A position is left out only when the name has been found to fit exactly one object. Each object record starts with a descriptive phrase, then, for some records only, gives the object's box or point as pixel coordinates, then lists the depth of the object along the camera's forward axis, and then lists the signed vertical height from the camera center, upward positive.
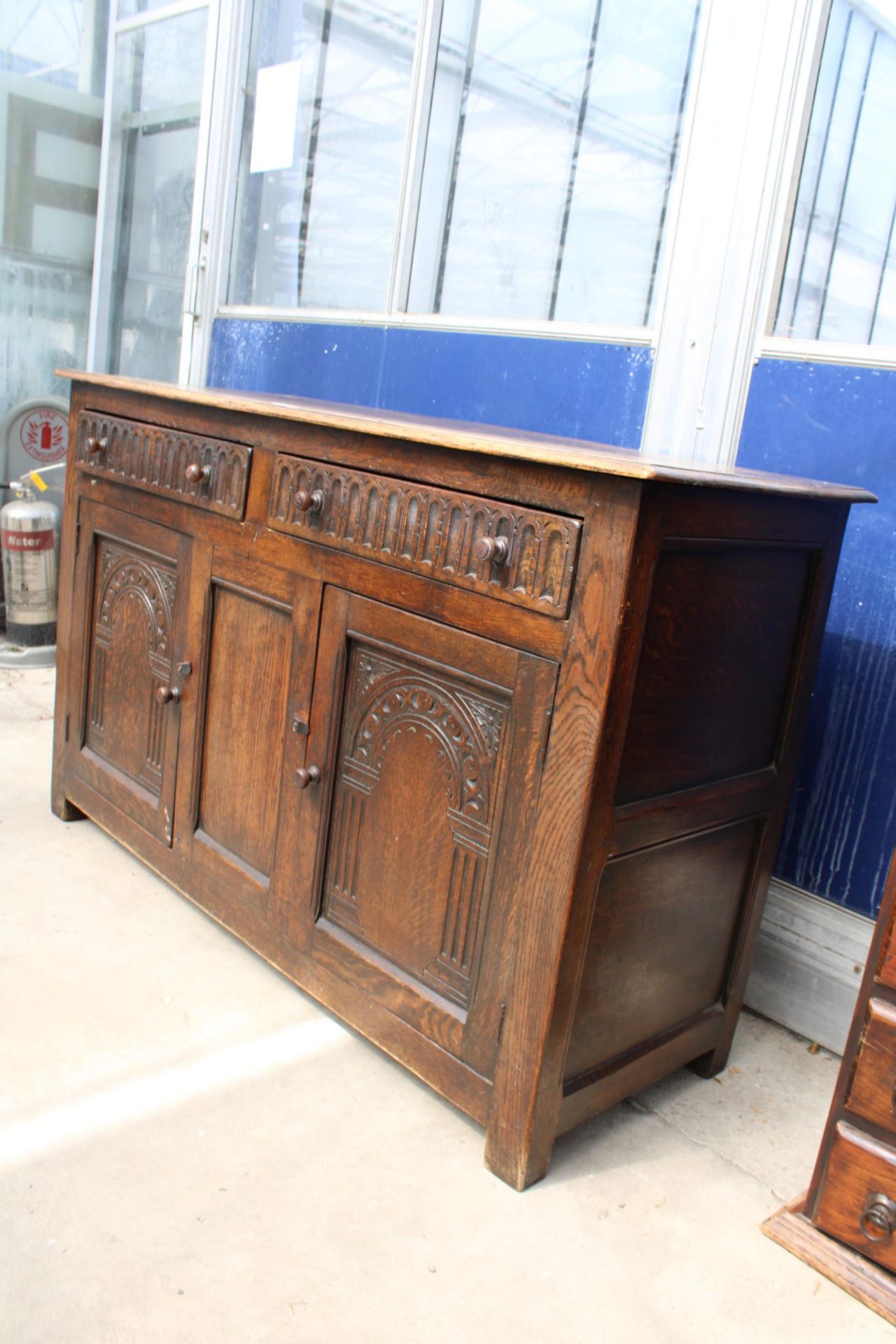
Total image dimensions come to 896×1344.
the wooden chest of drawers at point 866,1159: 1.41 -0.88
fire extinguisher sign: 4.29 -0.23
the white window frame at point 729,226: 1.99 +0.47
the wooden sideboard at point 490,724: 1.42 -0.43
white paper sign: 3.45 +0.93
